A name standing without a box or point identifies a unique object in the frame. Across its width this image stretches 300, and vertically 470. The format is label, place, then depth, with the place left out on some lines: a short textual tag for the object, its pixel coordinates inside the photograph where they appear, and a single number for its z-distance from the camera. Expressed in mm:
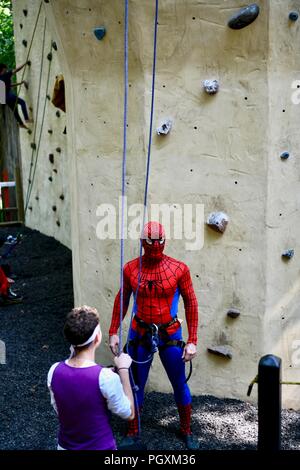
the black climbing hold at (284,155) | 5109
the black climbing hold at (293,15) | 4875
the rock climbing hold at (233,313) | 5305
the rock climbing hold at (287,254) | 5277
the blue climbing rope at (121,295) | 4008
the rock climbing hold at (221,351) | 5363
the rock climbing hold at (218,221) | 5207
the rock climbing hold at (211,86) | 5066
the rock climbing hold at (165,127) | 5207
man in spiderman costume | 4402
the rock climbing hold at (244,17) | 4805
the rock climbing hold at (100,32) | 5188
